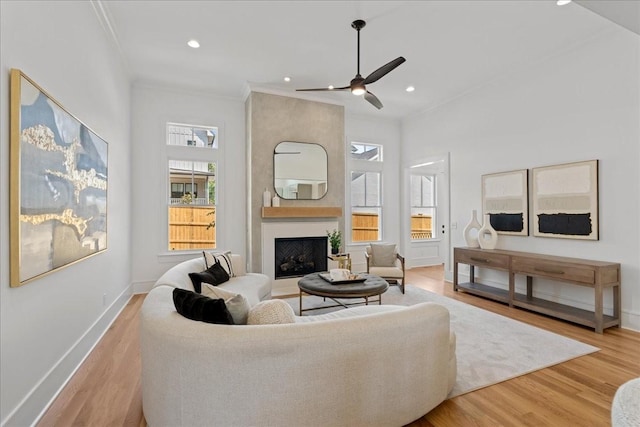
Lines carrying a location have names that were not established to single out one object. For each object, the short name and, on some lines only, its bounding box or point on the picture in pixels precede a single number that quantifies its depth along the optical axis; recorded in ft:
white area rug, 8.07
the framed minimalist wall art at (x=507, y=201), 14.82
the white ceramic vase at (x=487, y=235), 15.75
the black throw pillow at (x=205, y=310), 5.60
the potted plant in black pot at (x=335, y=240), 17.34
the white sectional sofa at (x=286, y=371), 4.88
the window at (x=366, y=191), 22.11
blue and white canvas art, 5.77
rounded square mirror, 17.84
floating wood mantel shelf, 16.99
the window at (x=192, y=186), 17.47
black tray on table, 11.80
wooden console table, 11.03
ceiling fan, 10.54
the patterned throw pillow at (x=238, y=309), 5.96
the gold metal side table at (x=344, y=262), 14.70
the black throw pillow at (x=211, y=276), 10.71
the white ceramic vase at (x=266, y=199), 17.22
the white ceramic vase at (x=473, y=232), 16.74
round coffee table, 10.89
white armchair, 16.20
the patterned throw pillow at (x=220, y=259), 12.89
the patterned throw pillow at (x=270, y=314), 5.90
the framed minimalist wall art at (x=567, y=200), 12.32
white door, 23.27
